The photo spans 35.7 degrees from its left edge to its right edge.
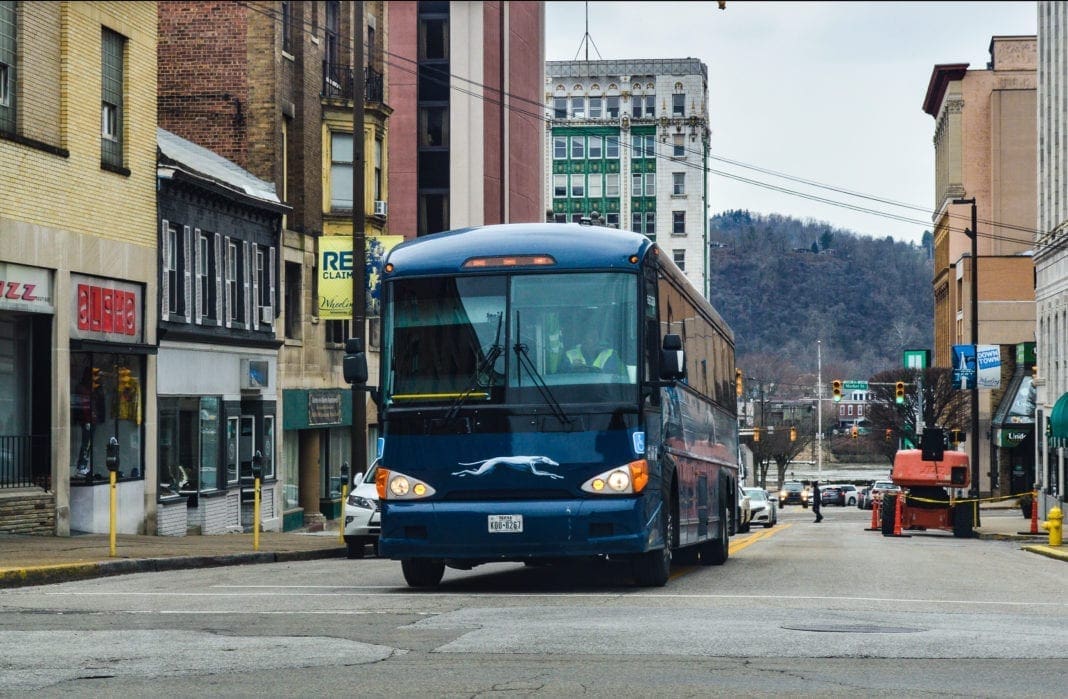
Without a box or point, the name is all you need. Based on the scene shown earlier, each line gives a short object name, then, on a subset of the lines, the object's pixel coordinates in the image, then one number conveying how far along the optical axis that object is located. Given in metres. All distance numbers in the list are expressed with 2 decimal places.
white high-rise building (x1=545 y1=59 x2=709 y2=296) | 141.62
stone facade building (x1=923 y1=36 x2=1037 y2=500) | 95.50
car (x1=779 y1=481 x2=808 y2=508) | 105.12
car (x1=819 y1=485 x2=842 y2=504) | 108.12
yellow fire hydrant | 31.15
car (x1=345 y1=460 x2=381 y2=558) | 25.52
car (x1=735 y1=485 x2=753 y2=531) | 47.31
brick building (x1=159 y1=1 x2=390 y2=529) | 38.81
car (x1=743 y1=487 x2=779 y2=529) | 55.44
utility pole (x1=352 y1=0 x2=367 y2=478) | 29.56
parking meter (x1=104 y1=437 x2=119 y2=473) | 21.00
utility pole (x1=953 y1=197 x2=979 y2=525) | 50.69
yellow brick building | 25.12
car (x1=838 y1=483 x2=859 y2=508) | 107.30
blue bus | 15.42
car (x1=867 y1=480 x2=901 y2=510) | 76.63
